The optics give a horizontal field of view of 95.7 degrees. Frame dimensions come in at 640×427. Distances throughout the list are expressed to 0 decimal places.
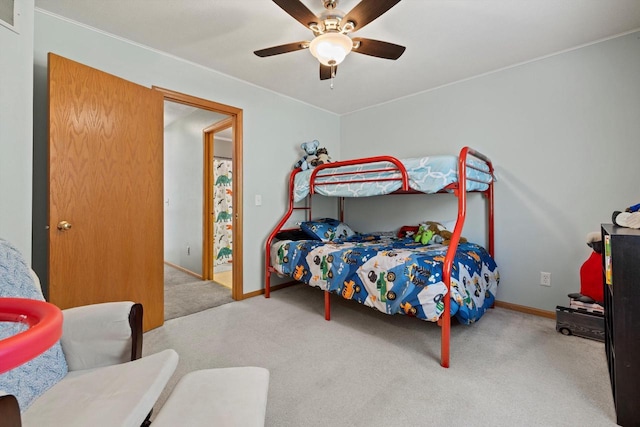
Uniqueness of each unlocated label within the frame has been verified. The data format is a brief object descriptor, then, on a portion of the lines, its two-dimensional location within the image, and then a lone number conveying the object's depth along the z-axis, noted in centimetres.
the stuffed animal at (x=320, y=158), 344
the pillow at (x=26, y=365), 95
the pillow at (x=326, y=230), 314
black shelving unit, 129
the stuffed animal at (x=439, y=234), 285
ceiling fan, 152
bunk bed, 190
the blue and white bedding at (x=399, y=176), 219
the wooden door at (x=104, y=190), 185
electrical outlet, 256
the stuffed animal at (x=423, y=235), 287
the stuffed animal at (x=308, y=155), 339
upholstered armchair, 90
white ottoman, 86
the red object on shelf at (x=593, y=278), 217
